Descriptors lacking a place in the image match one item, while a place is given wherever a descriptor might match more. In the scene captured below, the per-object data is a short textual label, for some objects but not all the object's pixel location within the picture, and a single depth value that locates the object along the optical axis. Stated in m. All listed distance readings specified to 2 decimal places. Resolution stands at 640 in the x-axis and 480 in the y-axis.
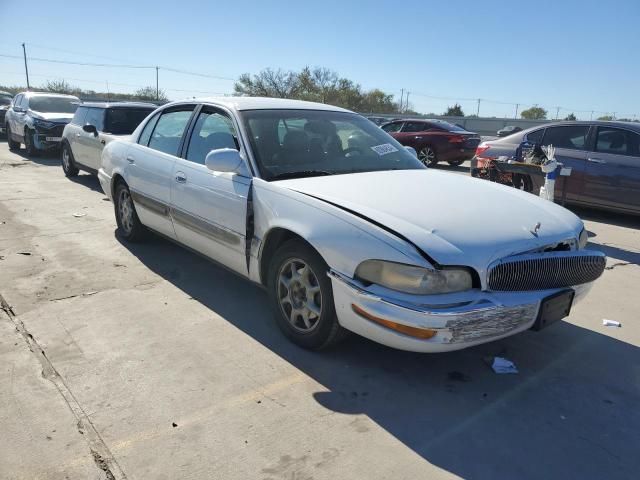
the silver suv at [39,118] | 13.09
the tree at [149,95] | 53.19
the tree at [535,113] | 65.12
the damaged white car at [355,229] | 2.72
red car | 14.69
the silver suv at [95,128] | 8.83
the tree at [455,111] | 63.28
